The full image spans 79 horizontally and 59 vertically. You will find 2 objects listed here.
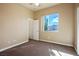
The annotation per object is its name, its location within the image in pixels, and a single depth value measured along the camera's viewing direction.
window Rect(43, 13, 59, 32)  2.85
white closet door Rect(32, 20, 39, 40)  3.39
